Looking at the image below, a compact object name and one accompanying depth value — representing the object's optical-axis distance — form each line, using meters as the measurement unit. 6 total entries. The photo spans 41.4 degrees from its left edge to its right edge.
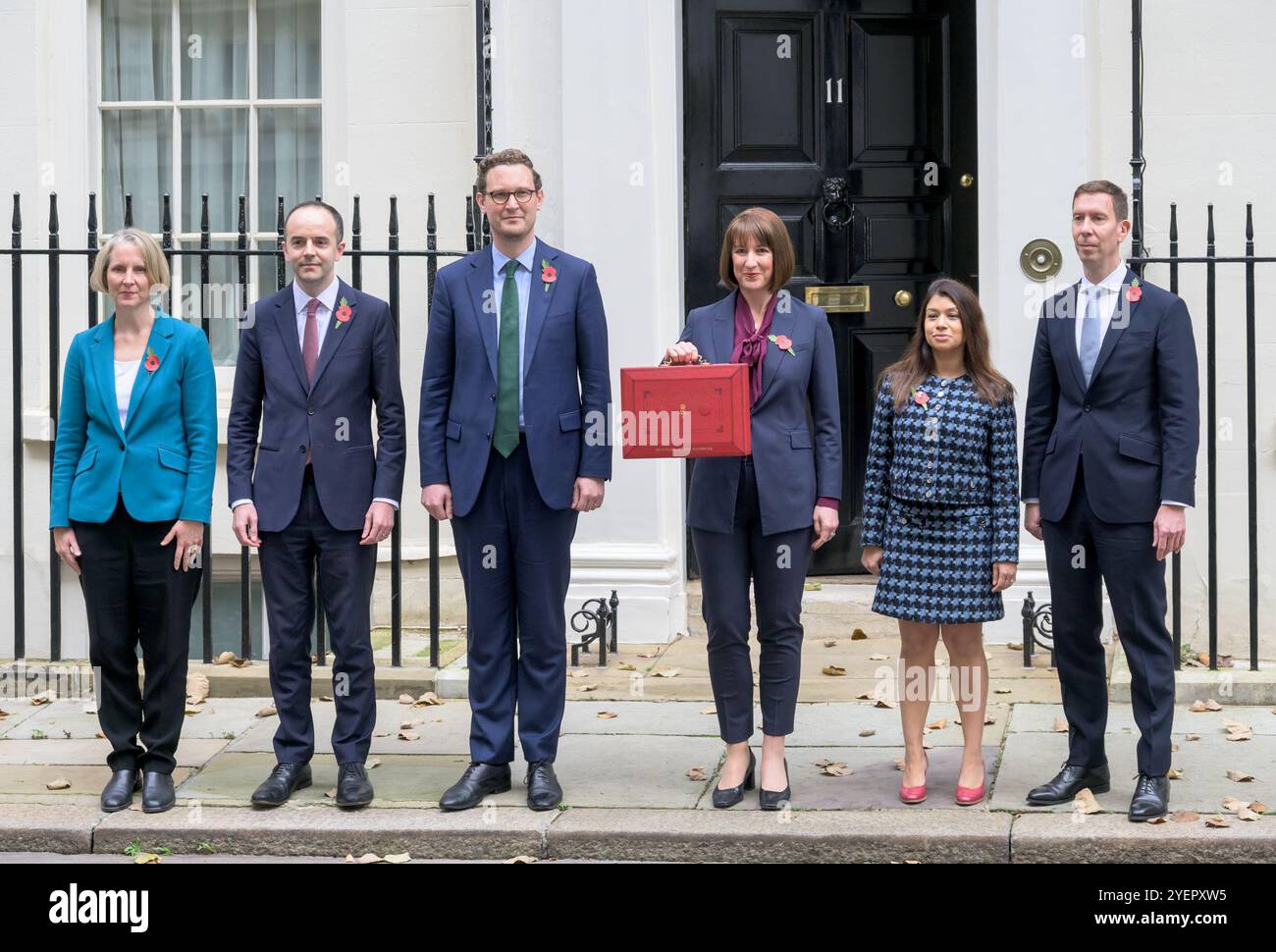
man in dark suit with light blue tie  5.50
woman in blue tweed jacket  5.61
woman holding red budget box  5.66
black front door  8.55
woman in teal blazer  5.82
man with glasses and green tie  5.75
